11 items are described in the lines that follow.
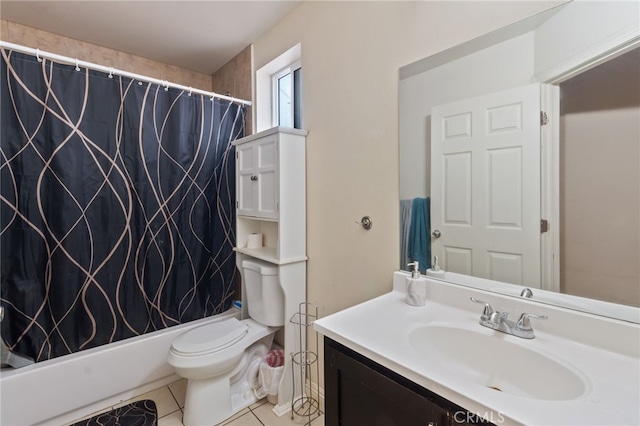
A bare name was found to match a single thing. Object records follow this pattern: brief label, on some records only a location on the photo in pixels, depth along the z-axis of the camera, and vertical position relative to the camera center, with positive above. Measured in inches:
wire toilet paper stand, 69.2 -37.4
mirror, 32.5 +7.8
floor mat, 63.2 -45.3
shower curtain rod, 57.8 +32.2
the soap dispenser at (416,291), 45.9 -12.6
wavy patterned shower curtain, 59.9 +1.4
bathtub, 58.3 -37.1
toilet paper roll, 81.5 -8.2
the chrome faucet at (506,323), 35.9 -14.3
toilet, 59.9 -30.0
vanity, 24.2 -15.9
